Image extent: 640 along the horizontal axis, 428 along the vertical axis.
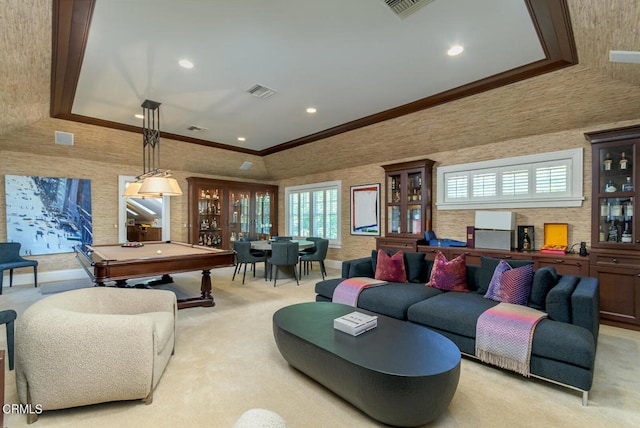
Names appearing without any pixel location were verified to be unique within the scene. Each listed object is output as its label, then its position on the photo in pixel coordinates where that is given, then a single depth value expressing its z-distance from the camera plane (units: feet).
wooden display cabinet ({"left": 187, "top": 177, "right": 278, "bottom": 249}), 25.39
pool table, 10.98
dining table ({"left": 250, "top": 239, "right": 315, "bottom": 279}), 19.45
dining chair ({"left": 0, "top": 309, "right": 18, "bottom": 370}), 7.84
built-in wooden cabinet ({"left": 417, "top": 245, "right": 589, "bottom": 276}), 12.62
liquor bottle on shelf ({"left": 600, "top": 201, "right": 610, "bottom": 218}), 12.54
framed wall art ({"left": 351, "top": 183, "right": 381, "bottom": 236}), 22.61
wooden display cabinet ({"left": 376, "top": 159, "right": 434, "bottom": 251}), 18.89
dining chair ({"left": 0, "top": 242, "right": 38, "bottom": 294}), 17.02
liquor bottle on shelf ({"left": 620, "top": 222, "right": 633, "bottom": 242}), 11.87
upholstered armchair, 6.22
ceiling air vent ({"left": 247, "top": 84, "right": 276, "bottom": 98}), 13.50
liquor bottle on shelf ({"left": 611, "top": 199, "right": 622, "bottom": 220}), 12.30
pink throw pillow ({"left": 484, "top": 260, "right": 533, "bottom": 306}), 9.68
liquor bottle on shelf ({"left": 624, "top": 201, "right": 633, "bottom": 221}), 11.95
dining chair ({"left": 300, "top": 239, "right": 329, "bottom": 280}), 20.41
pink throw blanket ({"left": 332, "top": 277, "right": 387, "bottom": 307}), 11.91
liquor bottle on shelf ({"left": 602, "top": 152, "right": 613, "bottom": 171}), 12.36
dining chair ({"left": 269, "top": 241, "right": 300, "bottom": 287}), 18.31
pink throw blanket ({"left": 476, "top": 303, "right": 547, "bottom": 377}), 7.77
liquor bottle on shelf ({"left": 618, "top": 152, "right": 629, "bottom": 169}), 12.01
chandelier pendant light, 13.39
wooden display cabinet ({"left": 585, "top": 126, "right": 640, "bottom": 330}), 11.49
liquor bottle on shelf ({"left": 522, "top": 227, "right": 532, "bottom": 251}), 15.23
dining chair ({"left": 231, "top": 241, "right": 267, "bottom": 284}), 19.17
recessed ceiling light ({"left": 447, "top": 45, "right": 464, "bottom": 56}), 10.22
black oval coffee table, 5.79
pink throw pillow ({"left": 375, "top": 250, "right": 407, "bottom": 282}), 13.16
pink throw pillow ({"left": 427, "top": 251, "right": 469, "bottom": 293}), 11.75
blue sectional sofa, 7.22
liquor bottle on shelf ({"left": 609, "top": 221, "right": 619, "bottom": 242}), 12.24
